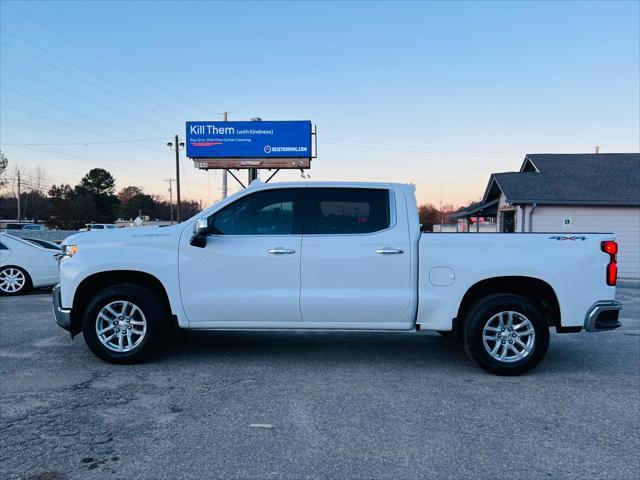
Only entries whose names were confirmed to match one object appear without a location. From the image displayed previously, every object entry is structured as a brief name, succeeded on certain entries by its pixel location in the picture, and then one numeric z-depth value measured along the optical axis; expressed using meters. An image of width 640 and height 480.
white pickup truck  4.99
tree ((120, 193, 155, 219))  89.06
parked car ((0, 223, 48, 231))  46.20
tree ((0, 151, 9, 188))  66.75
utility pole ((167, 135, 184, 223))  43.15
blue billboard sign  28.03
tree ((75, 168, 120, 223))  74.69
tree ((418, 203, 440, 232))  51.73
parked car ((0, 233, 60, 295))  10.54
